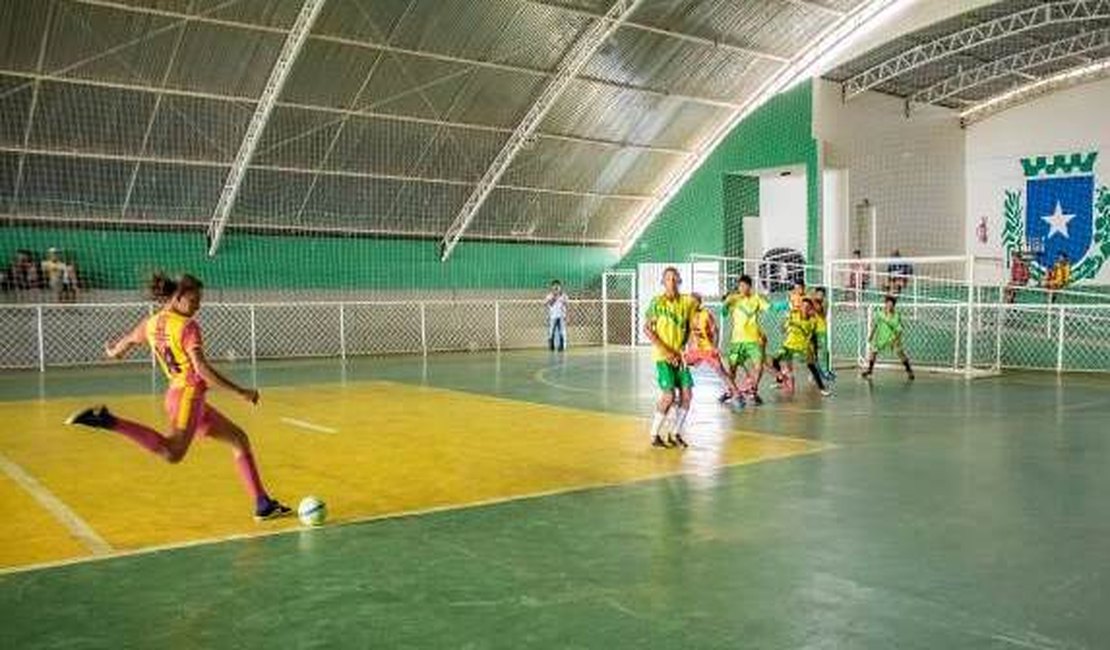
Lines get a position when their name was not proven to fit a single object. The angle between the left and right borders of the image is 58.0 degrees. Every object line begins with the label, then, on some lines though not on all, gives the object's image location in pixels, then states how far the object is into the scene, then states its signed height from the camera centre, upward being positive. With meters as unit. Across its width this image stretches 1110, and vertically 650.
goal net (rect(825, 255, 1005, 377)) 22.50 -0.65
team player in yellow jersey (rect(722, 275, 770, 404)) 15.71 -0.45
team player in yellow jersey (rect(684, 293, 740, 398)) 14.41 -0.66
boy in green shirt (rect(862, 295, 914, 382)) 20.50 -0.73
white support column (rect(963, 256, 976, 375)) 20.77 -0.45
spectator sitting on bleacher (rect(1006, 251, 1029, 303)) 31.29 +0.72
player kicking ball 7.42 -0.46
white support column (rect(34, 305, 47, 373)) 24.97 -1.03
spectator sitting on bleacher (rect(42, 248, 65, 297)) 25.66 +0.90
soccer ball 7.57 -1.58
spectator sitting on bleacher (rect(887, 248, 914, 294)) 26.31 +0.79
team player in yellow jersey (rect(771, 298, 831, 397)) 17.06 -0.71
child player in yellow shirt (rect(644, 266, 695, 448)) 11.23 -0.44
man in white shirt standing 32.56 -0.52
